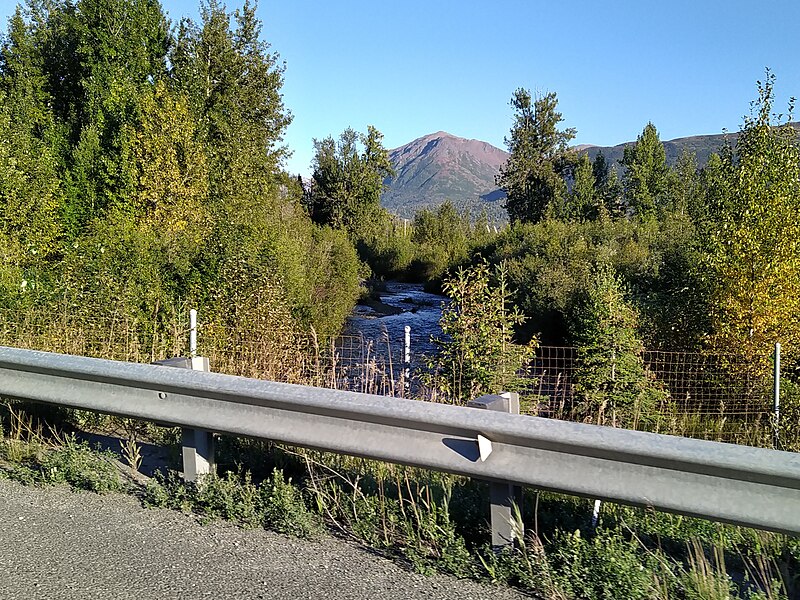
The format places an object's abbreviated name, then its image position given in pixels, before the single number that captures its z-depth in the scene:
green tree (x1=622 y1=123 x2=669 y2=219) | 53.28
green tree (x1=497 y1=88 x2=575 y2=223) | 55.47
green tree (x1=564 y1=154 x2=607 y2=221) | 49.78
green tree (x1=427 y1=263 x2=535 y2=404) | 8.25
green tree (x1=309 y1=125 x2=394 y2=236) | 56.69
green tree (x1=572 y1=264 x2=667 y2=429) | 9.15
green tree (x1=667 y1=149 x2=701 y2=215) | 49.64
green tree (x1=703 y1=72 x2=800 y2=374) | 11.97
